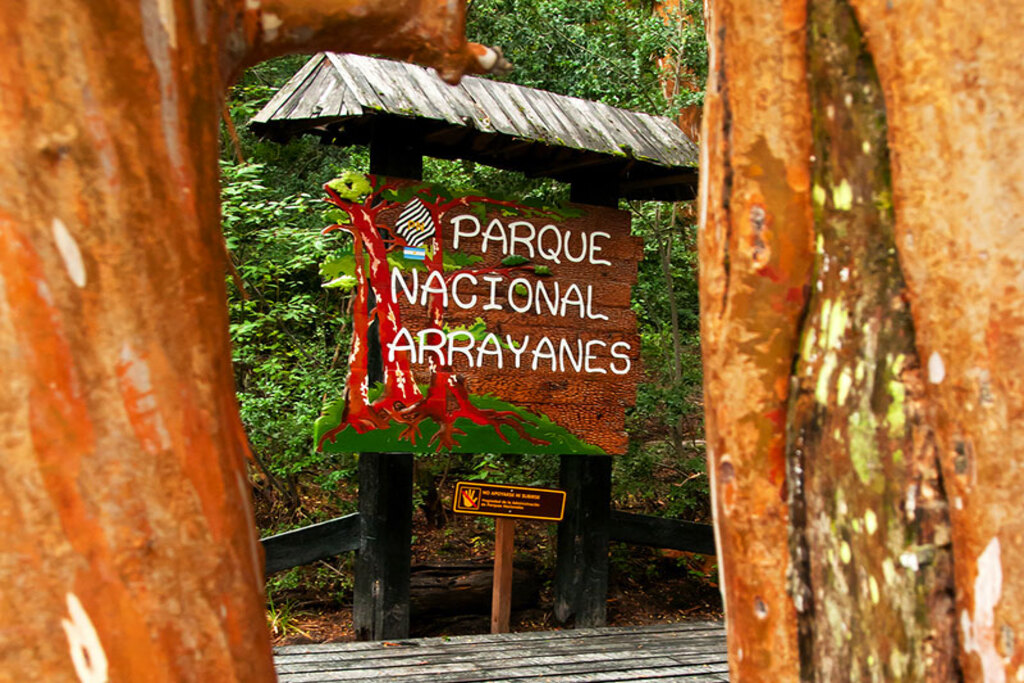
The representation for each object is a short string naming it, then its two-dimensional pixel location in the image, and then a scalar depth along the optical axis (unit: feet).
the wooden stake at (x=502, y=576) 21.24
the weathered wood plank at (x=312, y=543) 19.79
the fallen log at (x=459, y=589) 26.00
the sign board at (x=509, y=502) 20.59
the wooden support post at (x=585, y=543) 22.90
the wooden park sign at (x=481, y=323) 19.70
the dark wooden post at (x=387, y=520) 20.47
